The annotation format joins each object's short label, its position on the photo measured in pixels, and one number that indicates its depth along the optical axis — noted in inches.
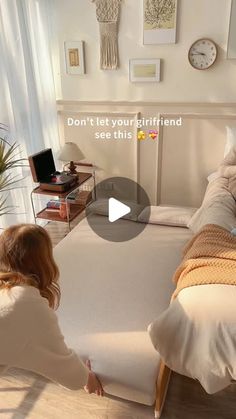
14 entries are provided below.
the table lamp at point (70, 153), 117.2
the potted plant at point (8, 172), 101.4
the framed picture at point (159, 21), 106.3
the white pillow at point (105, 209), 105.2
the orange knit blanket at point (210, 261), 52.1
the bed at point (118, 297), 56.3
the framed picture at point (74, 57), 118.7
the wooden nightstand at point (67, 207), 108.7
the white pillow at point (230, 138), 109.0
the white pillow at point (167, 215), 100.3
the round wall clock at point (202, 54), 106.2
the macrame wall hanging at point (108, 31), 111.0
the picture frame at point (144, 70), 113.7
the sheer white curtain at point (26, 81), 99.3
